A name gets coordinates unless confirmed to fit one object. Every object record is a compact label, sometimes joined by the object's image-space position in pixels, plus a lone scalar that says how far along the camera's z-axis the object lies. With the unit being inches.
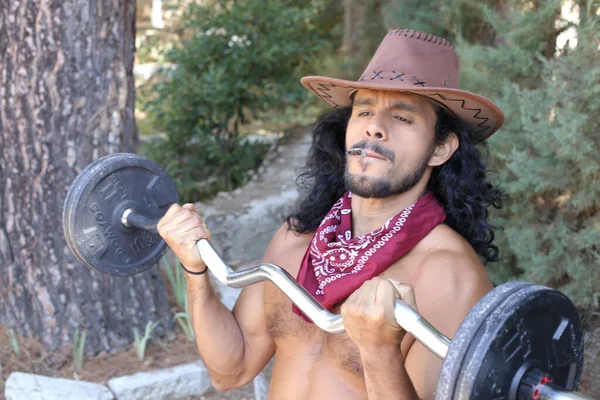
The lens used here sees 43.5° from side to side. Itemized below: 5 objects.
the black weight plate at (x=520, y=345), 55.6
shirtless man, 85.1
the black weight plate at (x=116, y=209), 90.7
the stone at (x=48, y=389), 141.6
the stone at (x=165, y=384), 149.8
